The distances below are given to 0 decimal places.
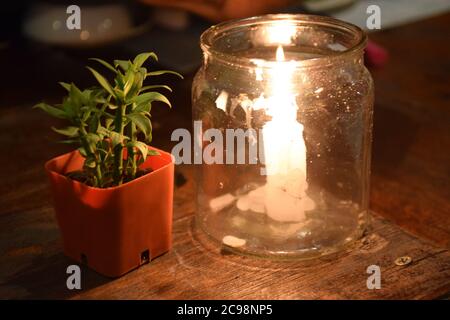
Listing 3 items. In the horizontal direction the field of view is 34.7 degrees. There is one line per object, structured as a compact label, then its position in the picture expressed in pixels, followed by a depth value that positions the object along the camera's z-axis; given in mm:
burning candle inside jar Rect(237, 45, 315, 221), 819
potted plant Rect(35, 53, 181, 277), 745
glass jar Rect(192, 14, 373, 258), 825
